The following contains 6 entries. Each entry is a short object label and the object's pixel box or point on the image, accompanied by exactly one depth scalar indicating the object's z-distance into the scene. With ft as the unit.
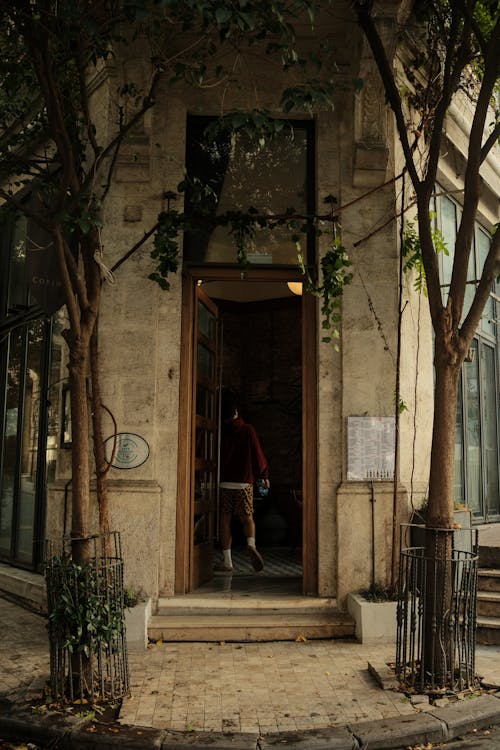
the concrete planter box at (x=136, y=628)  19.62
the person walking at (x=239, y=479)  26.91
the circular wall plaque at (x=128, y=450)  21.93
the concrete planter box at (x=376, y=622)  20.11
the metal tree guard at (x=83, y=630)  15.35
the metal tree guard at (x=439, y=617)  15.93
